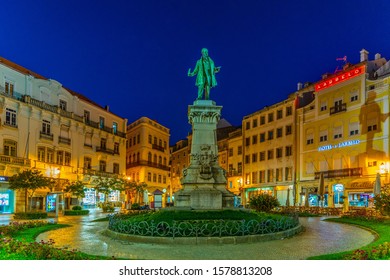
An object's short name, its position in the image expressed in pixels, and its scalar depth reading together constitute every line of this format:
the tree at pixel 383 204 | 21.42
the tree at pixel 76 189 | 41.31
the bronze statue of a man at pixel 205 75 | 22.71
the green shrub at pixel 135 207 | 42.28
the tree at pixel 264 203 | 26.97
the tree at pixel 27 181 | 33.69
